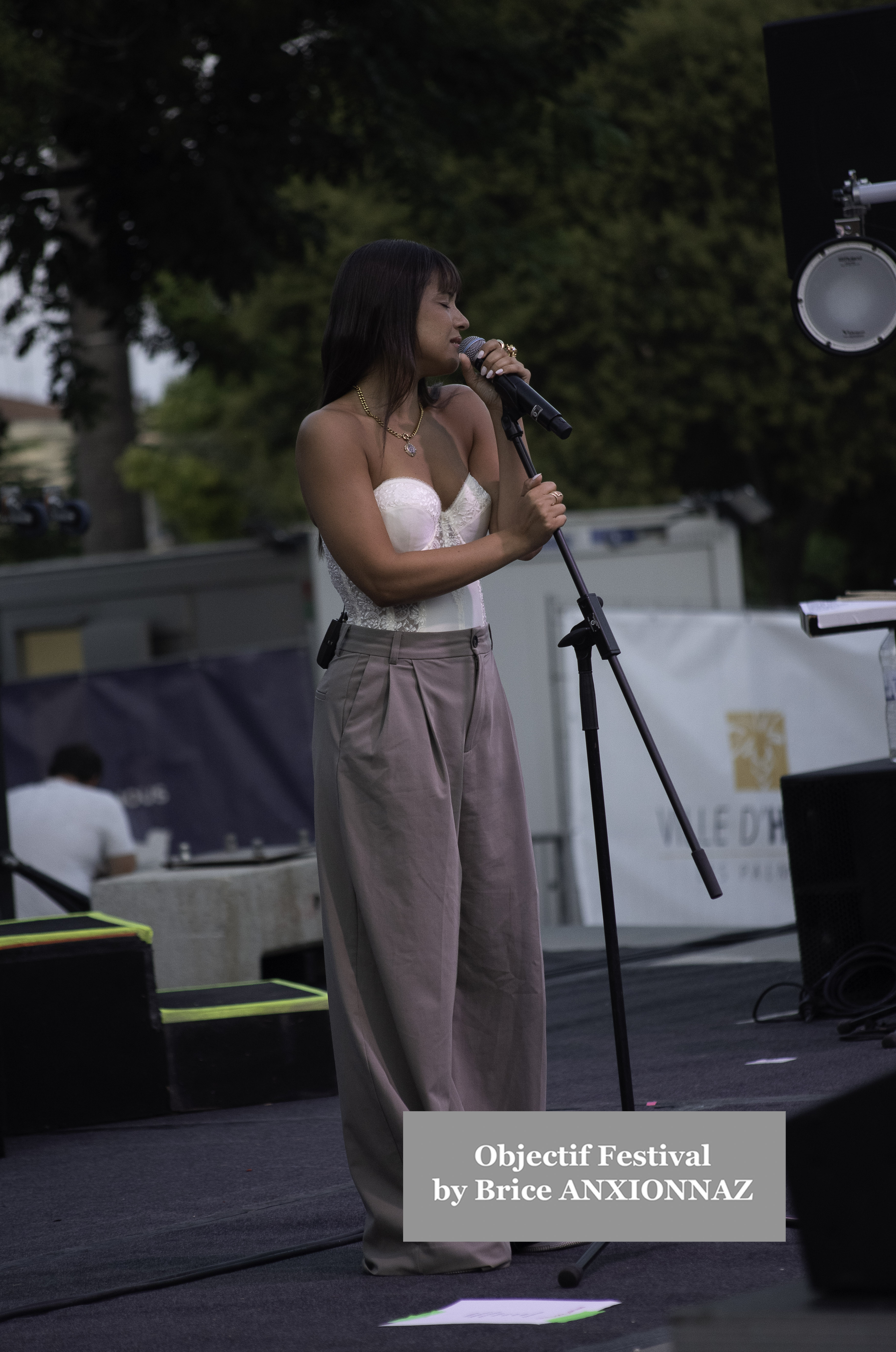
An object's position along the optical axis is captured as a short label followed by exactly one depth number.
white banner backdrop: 20.44
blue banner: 26.80
